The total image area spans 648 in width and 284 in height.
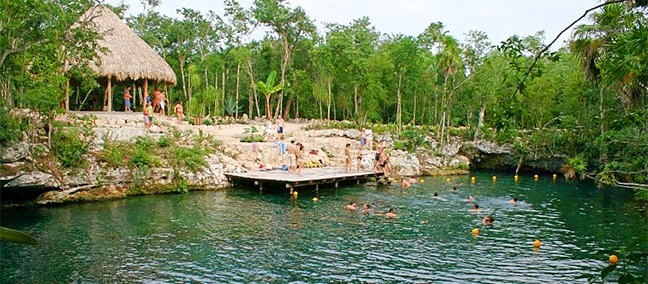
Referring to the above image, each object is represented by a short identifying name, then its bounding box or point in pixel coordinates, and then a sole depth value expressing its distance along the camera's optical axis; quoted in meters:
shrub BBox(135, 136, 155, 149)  25.17
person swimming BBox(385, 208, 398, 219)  19.82
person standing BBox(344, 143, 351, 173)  29.25
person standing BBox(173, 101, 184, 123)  33.66
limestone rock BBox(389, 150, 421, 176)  33.72
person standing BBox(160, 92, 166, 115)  33.38
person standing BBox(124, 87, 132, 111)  31.38
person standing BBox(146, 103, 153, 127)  28.57
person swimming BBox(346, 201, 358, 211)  21.29
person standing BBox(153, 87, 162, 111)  33.59
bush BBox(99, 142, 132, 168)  23.12
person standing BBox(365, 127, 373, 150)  35.28
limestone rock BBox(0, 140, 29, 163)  19.64
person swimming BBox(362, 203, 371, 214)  20.77
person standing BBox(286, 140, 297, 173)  28.26
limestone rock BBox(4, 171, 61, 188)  19.70
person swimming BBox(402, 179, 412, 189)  28.34
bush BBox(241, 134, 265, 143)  32.29
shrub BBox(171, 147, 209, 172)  25.47
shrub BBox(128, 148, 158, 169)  23.81
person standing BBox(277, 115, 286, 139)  35.42
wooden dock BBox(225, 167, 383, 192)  25.10
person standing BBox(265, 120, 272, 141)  33.34
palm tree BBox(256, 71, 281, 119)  44.00
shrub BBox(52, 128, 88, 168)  21.77
